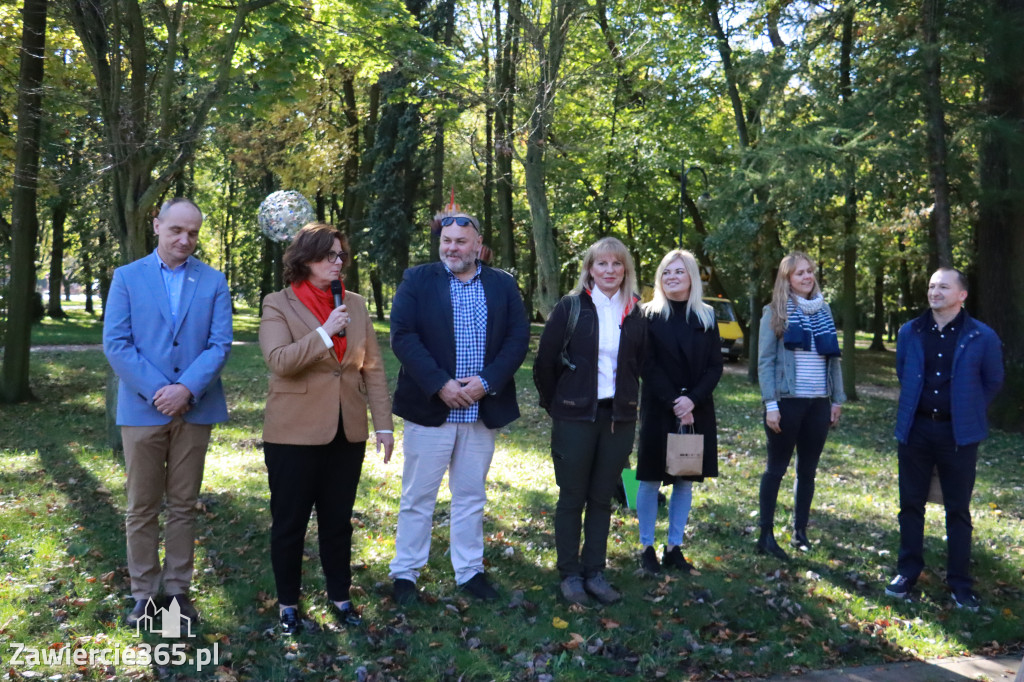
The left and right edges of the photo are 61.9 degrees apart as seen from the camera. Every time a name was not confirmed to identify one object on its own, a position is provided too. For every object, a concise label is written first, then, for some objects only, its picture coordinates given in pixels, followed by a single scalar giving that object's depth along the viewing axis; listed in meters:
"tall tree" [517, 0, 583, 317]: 12.45
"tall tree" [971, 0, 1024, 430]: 11.16
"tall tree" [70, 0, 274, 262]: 8.67
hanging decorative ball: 7.09
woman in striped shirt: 6.11
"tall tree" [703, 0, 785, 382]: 15.09
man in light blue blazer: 4.52
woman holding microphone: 4.57
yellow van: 25.89
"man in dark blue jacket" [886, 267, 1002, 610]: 5.53
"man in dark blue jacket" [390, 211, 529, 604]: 5.09
